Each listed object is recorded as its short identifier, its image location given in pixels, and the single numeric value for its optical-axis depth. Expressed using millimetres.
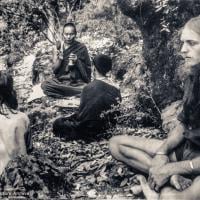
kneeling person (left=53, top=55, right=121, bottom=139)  5496
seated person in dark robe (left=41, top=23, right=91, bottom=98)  7086
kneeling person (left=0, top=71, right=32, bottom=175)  3844
